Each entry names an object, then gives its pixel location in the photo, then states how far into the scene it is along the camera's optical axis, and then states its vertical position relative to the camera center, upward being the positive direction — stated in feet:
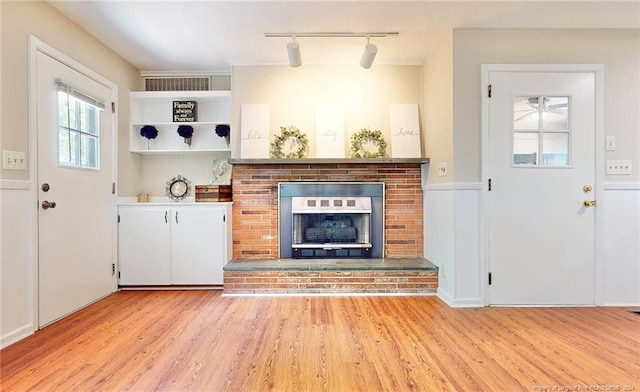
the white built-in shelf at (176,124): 11.86 +2.83
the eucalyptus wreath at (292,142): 11.39 +1.88
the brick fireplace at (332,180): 11.59 -0.11
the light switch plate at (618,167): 9.11 +0.78
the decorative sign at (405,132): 11.42 +2.24
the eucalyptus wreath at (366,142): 11.43 +1.86
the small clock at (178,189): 12.13 +0.24
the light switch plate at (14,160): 6.76 +0.77
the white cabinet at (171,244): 10.66 -1.63
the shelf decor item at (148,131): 11.76 +2.35
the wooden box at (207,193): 11.14 +0.08
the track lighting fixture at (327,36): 9.22 +4.65
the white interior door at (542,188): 9.02 +0.19
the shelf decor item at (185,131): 11.75 +2.35
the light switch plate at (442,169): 9.68 +0.78
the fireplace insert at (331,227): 11.52 -1.17
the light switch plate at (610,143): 9.09 +1.46
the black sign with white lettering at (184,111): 11.82 +3.10
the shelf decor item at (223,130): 11.78 +2.39
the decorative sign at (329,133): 11.41 +2.21
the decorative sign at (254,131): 11.37 +2.28
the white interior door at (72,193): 7.72 +0.07
